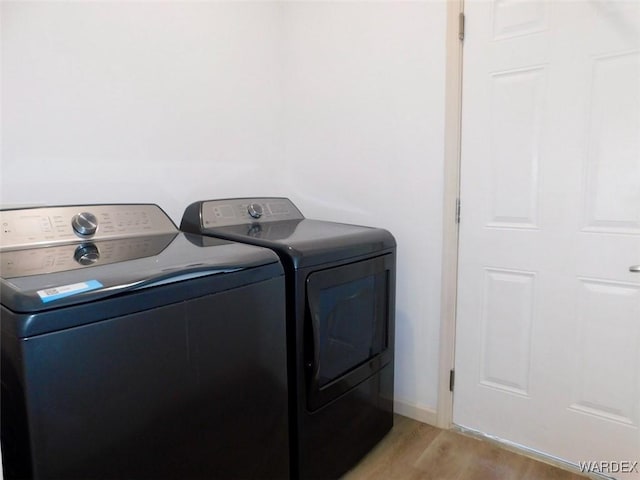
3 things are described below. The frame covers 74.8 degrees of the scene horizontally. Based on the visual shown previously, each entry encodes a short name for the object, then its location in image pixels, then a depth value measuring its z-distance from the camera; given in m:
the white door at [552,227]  1.57
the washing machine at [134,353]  0.85
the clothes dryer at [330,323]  1.44
